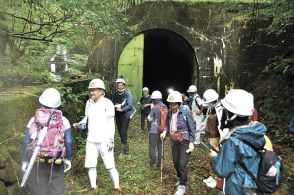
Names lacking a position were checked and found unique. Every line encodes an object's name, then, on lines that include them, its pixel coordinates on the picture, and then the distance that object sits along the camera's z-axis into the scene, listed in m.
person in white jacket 3.57
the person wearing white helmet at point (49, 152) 2.60
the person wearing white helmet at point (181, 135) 3.77
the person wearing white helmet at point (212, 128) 3.89
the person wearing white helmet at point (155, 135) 4.75
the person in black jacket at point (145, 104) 6.71
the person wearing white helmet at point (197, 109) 5.50
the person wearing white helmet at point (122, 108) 4.90
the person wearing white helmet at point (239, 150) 1.97
